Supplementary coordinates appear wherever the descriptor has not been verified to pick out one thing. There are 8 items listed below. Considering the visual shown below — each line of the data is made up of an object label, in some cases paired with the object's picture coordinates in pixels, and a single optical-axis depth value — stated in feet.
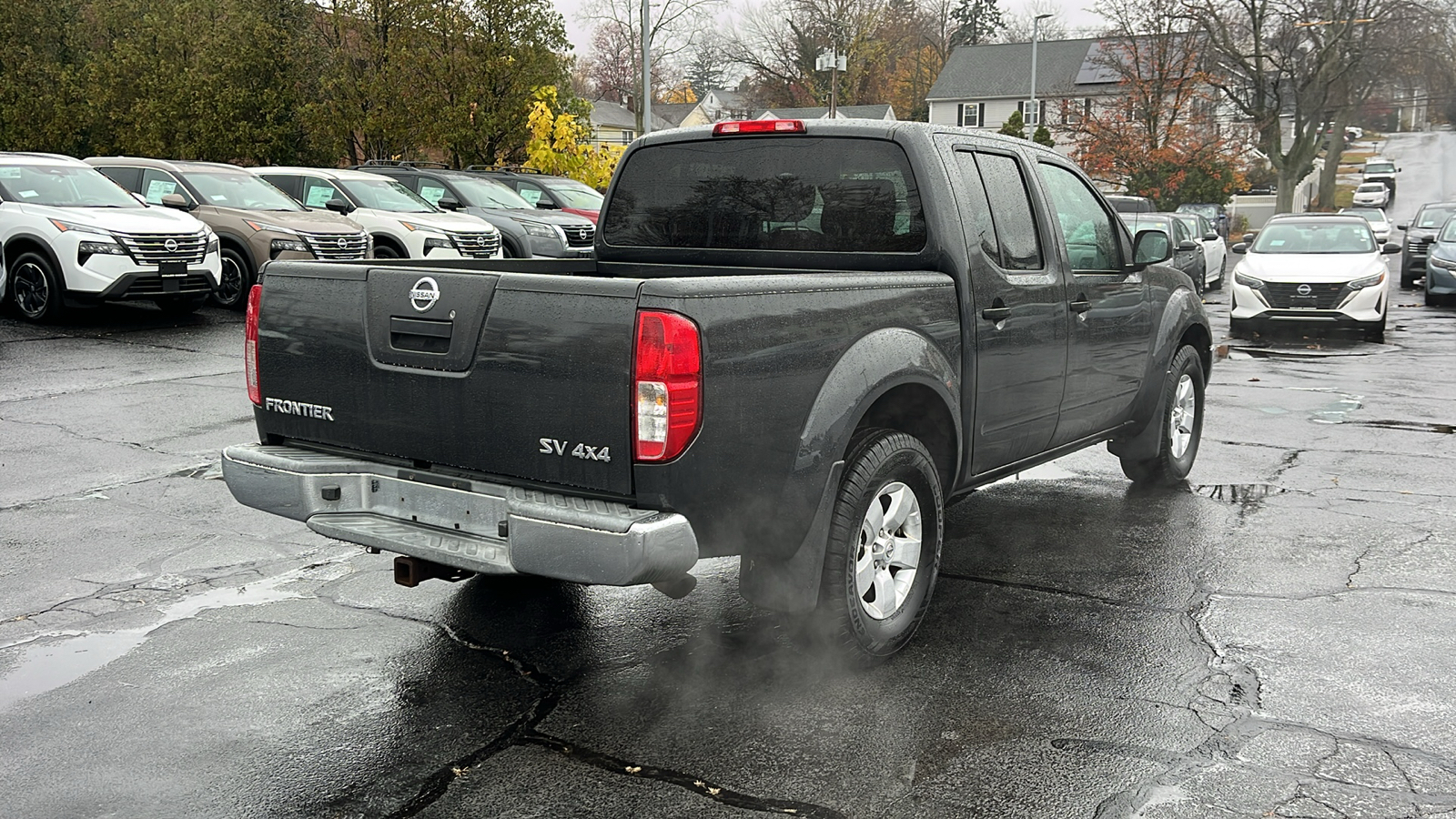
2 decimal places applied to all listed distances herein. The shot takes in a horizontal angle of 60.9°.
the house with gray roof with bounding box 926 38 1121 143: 271.69
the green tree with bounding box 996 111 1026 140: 192.76
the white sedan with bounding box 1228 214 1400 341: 51.70
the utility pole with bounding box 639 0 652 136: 87.51
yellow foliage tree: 95.55
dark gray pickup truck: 12.11
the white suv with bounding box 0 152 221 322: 44.98
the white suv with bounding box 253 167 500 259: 56.39
